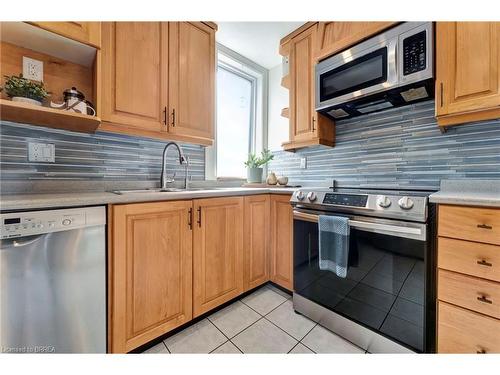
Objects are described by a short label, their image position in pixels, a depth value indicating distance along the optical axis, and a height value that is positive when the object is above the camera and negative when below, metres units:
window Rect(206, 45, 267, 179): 2.33 +0.88
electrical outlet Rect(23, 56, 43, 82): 1.18 +0.66
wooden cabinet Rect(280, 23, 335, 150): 1.86 +0.82
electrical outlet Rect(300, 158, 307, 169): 2.25 +0.24
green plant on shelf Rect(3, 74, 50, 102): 1.04 +0.49
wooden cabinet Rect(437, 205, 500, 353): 0.86 -0.42
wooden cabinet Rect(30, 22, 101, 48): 1.04 +0.81
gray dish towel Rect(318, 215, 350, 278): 1.22 -0.36
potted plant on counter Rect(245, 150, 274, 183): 2.31 +0.19
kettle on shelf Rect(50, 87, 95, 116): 1.18 +0.46
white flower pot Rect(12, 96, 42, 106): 1.03 +0.42
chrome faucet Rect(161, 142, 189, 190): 1.63 +0.15
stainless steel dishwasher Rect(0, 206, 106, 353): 0.80 -0.41
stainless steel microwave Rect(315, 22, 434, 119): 1.23 +0.76
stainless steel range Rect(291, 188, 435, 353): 1.00 -0.48
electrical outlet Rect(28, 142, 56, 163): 1.19 +0.19
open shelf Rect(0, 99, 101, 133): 0.97 +0.35
